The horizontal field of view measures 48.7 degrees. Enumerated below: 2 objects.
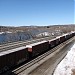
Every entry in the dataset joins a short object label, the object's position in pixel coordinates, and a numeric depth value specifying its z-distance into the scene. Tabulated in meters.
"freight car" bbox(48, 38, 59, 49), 22.10
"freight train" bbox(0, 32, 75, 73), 10.97
